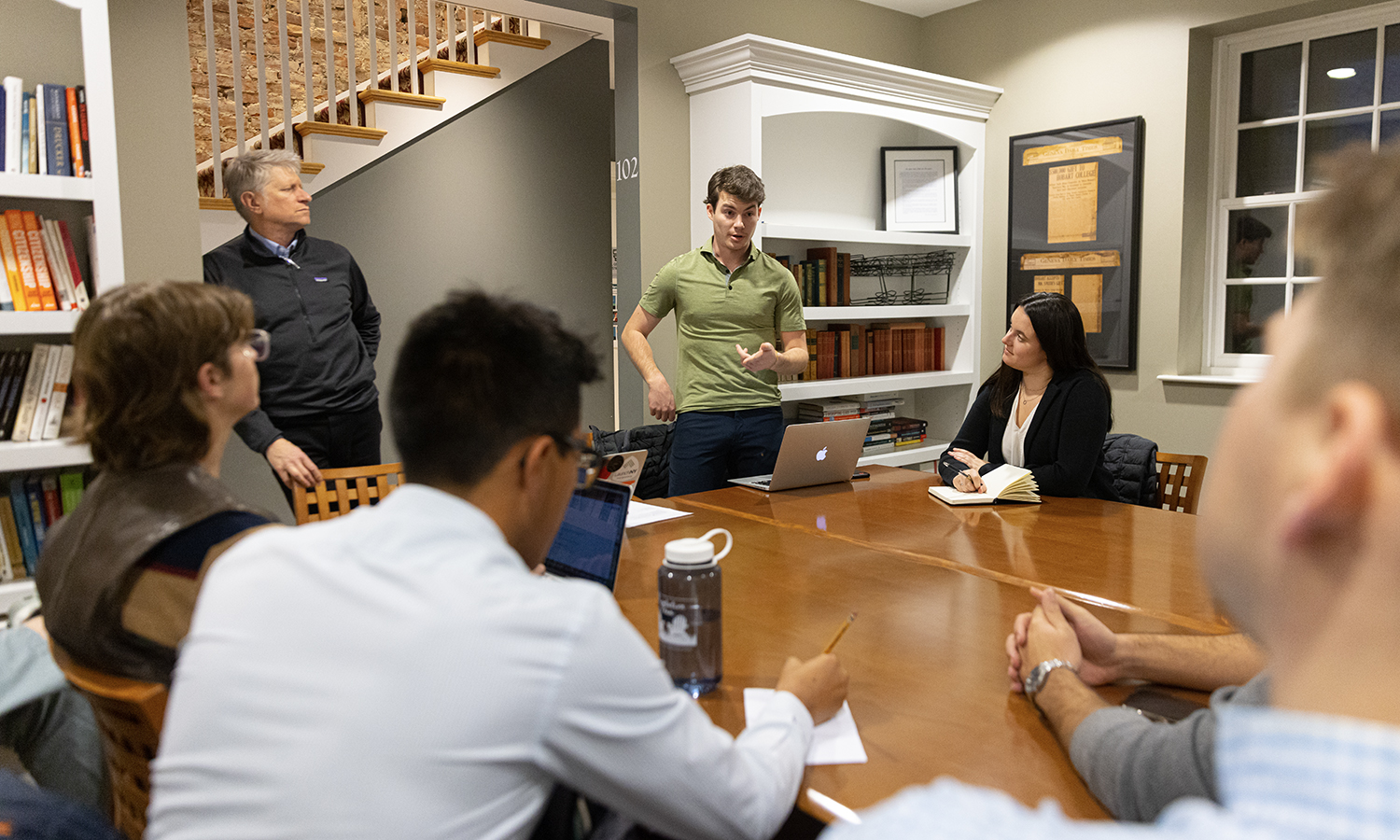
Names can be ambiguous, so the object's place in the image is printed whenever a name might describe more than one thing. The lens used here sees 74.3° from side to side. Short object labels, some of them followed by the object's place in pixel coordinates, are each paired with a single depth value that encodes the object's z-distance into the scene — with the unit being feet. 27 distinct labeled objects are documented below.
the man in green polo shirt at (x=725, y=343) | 10.93
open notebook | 8.36
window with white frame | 13.11
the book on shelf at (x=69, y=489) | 8.32
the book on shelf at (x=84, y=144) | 8.09
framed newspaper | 14.83
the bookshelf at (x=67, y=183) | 7.84
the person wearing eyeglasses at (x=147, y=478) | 3.88
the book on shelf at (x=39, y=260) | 8.06
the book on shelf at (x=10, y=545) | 8.05
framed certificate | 16.67
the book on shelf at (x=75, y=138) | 8.05
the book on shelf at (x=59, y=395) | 8.16
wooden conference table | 3.74
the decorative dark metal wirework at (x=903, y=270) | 16.24
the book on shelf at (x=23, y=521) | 8.07
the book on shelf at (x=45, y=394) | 8.09
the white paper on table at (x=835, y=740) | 3.68
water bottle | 4.29
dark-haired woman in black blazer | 8.74
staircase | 13.12
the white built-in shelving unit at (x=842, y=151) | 13.62
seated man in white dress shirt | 2.50
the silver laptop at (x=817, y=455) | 8.82
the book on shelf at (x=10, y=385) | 8.00
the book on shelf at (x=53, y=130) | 7.95
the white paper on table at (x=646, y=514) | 7.86
